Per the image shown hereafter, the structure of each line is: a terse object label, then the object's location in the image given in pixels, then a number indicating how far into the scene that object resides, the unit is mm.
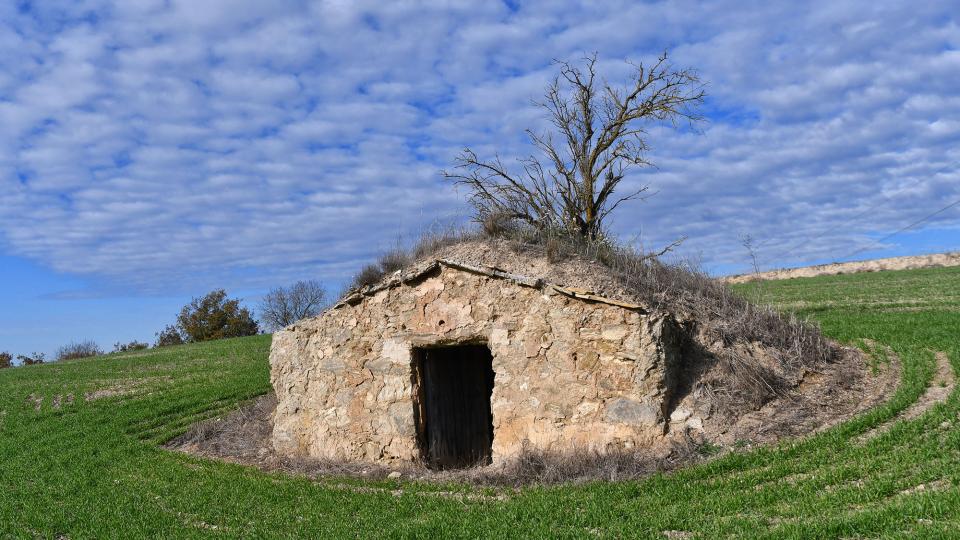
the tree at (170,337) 43719
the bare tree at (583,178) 15938
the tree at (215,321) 44125
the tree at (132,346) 42688
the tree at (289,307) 41344
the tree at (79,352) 41938
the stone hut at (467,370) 10867
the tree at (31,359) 40938
